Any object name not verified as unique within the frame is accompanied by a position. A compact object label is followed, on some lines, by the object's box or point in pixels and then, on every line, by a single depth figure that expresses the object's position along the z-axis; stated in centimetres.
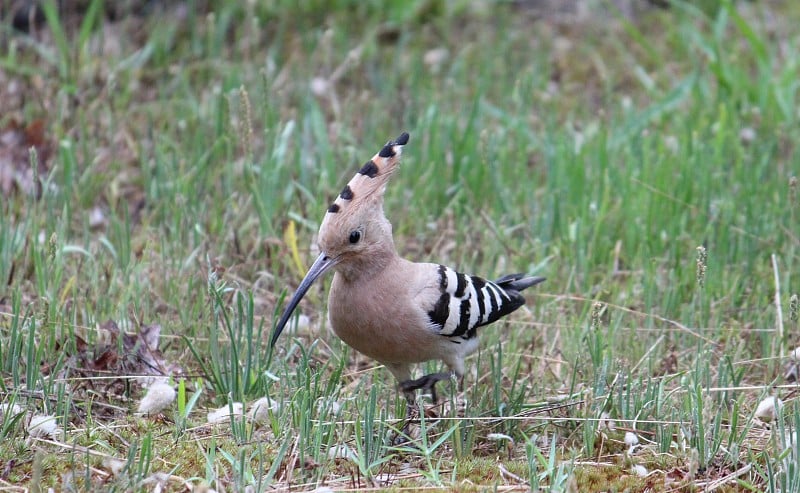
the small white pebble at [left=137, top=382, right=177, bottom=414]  617
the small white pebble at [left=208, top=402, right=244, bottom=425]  608
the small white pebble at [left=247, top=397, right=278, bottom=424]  606
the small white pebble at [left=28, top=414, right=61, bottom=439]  569
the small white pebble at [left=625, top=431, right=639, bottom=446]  601
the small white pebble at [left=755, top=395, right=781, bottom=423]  634
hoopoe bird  624
